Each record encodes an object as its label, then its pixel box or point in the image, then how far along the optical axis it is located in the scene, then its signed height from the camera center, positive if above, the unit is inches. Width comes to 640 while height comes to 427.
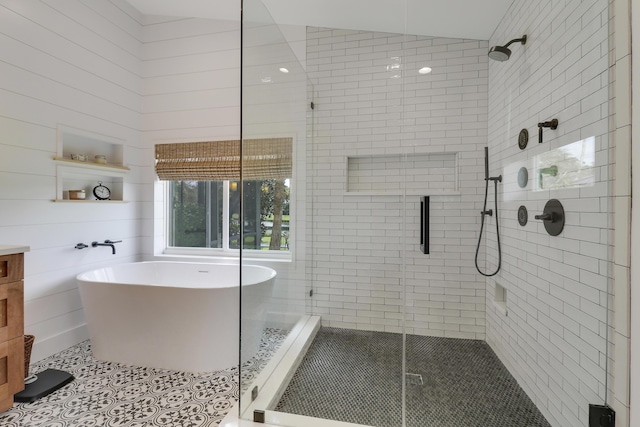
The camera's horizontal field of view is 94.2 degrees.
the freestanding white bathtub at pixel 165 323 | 89.7 -34.9
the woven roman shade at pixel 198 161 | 132.3 +22.9
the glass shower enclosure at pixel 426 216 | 58.2 -0.7
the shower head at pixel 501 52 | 73.7 +41.1
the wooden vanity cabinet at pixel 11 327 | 72.7 -29.4
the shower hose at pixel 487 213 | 81.1 -0.4
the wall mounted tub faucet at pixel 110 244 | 118.9 -13.6
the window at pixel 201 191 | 133.0 +9.7
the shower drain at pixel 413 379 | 76.0 -42.8
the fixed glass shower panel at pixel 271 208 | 73.8 +1.3
